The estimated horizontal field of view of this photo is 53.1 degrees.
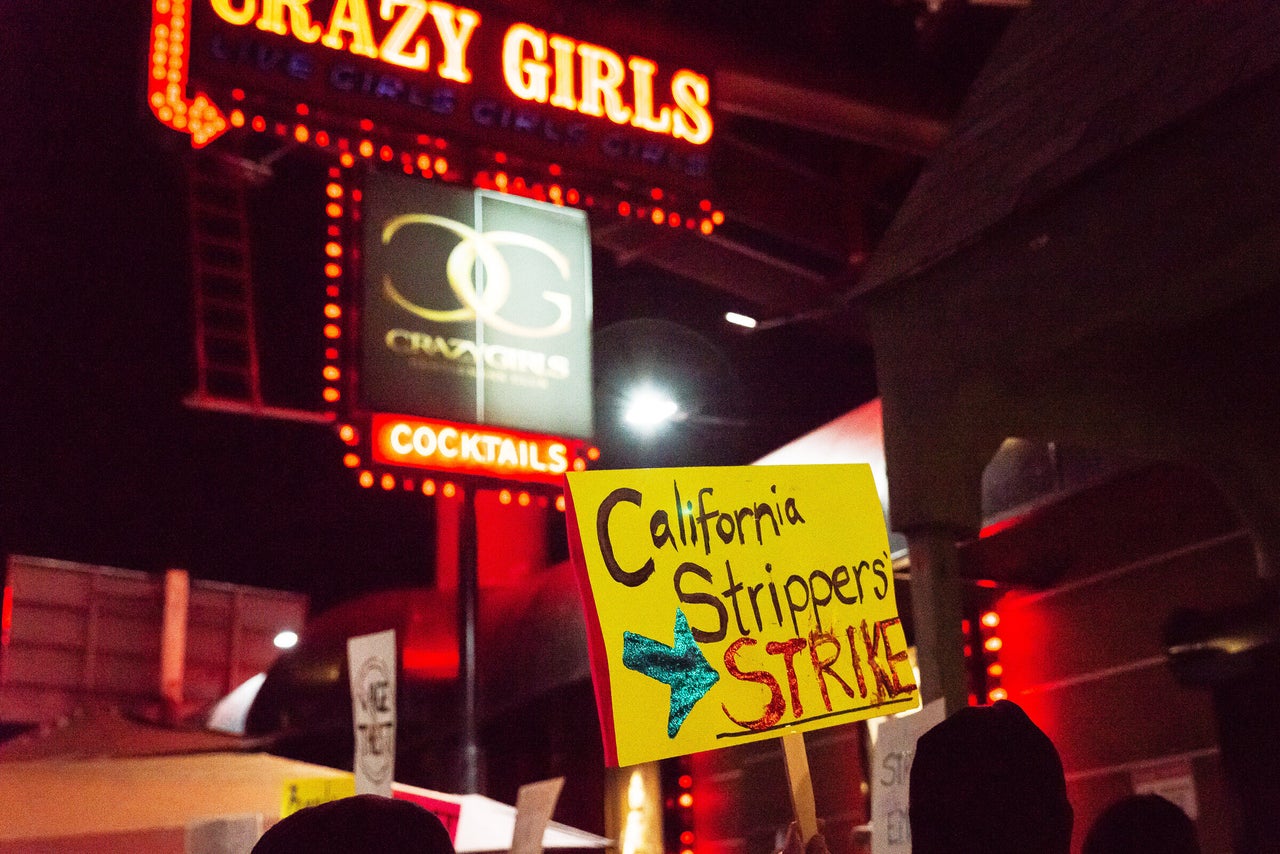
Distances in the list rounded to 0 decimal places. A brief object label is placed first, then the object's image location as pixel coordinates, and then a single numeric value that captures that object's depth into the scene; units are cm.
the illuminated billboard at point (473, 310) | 1011
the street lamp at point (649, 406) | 1253
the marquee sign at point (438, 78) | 933
